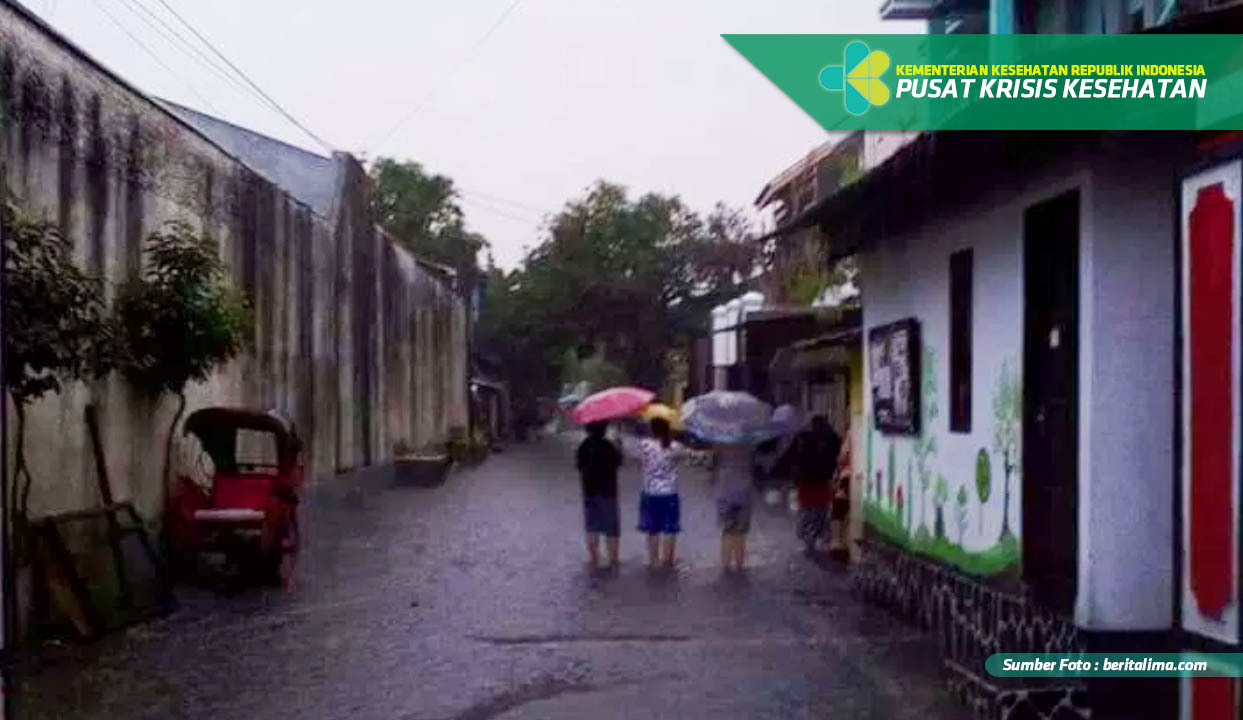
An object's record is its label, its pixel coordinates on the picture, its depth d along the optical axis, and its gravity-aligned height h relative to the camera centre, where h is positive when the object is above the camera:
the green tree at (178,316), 14.95 +0.54
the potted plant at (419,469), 34.19 -1.70
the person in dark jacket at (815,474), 18.55 -0.97
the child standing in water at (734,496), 17.11 -1.10
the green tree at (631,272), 51.50 +3.14
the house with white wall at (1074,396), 6.28 -0.08
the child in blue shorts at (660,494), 17.56 -1.12
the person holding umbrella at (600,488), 17.67 -1.07
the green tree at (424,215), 51.62 +5.03
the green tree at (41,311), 10.85 +0.43
